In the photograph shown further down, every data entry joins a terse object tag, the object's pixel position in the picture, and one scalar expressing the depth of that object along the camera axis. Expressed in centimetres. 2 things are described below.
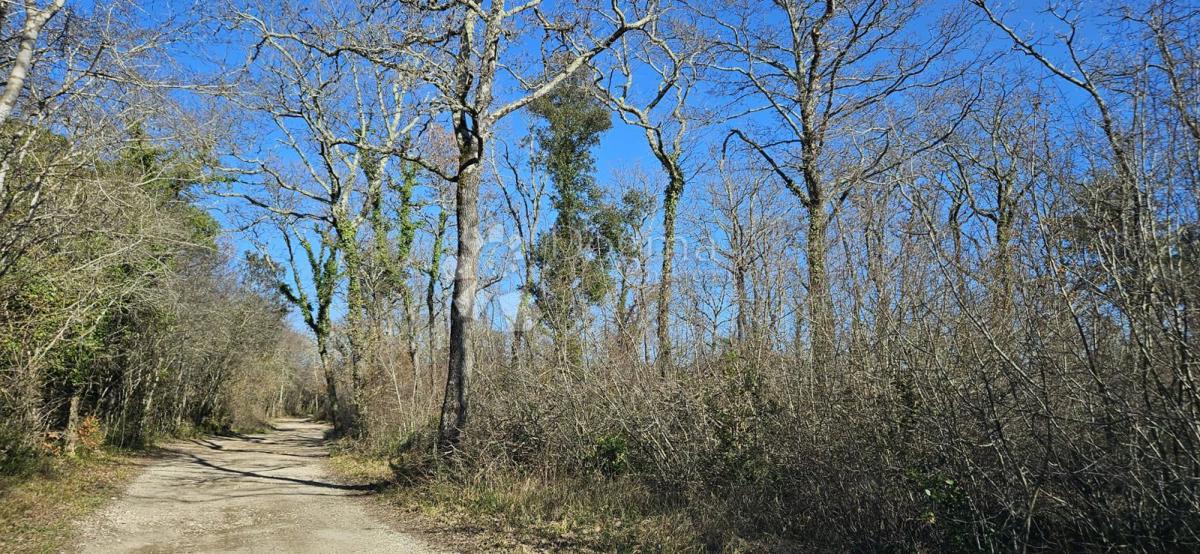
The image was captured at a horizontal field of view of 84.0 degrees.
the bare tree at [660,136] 1419
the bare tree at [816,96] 1070
